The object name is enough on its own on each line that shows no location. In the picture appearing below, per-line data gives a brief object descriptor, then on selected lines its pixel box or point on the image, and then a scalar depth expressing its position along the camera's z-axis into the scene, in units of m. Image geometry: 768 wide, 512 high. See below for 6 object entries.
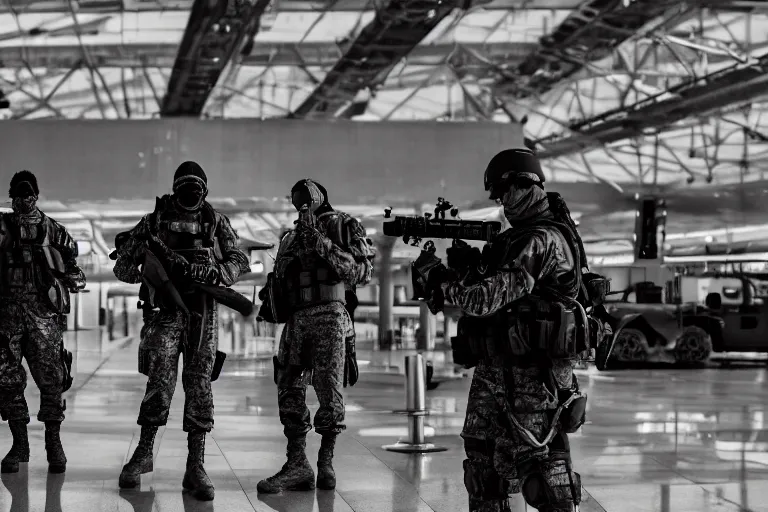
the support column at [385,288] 28.86
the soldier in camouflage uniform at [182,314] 6.89
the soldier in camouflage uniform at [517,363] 4.63
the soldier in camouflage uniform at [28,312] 7.59
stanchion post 9.05
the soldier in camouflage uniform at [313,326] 7.02
